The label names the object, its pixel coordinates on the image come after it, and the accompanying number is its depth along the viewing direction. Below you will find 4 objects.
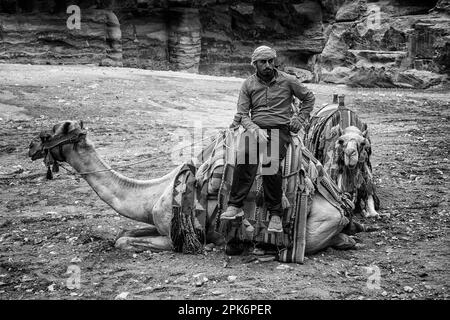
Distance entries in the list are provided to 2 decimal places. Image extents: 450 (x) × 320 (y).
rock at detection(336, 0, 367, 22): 25.96
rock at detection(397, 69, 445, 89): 19.42
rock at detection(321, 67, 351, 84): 21.02
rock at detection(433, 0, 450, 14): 21.78
